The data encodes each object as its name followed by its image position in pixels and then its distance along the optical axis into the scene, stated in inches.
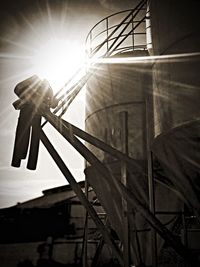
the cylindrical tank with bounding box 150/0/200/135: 137.6
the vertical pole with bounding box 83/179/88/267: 258.1
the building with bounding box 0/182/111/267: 575.8
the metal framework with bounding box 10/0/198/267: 152.5
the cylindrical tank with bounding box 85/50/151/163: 235.8
